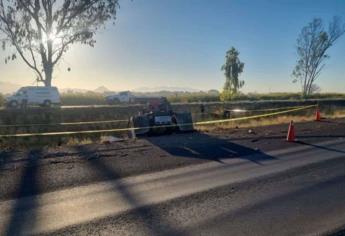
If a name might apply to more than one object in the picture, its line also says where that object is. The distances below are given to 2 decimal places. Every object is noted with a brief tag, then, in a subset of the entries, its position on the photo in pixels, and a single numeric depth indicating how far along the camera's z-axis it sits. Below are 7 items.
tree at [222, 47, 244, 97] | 74.69
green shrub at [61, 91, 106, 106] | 52.00
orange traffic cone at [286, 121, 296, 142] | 13.62
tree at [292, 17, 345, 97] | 74.19
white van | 39.56
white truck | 54.91
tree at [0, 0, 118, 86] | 35.84
